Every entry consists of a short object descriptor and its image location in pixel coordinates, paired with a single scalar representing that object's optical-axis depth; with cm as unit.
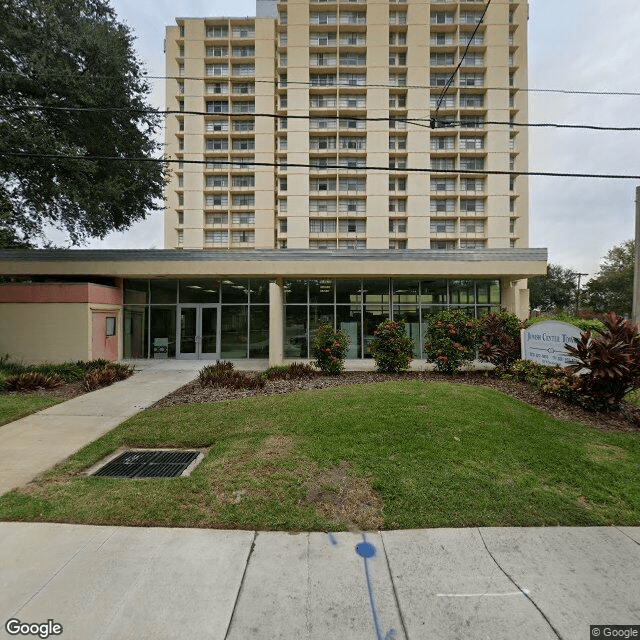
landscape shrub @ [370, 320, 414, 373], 1116
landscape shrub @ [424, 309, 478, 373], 1088
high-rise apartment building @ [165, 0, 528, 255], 4041
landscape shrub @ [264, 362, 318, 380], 1077
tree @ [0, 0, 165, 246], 1161
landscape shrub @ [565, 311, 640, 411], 696
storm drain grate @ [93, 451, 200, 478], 470
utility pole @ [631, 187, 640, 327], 844
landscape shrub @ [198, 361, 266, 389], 956
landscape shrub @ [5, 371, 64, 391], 955
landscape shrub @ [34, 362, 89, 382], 1101
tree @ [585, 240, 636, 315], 3734
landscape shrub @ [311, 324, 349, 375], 1117
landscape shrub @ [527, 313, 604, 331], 1321
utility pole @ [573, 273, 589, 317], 4800
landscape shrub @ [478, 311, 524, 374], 1084
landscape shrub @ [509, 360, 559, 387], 892
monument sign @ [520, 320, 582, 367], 884
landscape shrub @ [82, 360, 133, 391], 992
